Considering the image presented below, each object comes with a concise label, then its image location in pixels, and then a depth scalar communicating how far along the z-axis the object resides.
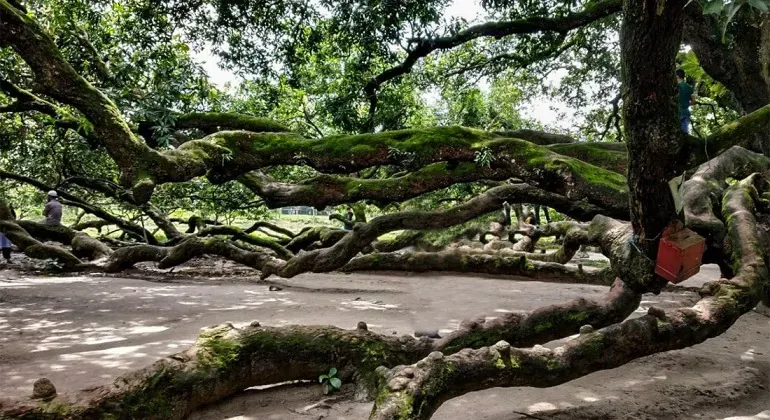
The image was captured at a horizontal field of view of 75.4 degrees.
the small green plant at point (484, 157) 6.02
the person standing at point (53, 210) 12.05
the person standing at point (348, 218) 15.99
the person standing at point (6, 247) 11.70
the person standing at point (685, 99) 6.63
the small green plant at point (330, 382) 3.72
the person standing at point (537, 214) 19.86
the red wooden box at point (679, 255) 3.53
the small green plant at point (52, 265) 10.77
